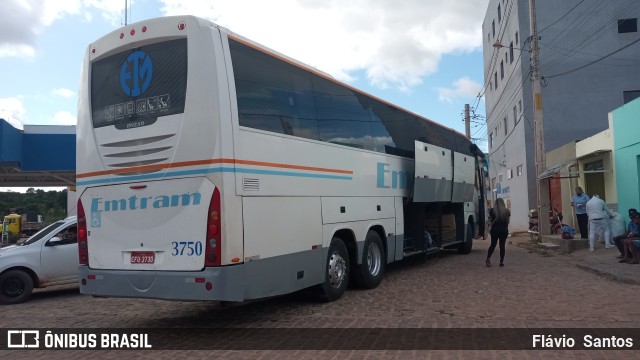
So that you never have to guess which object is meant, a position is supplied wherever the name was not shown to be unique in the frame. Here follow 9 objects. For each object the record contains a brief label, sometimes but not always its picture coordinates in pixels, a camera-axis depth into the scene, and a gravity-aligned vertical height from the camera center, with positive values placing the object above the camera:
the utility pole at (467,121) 39.79 +6.74
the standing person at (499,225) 11.69 -0.47
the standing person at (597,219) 13.45 -0.47
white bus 5.91 +0.56
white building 25.06 +6.82
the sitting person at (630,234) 10.99 -0.72
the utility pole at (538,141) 17.66 +2.20
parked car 9.26 -0.83
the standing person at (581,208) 15.02 -0.16
